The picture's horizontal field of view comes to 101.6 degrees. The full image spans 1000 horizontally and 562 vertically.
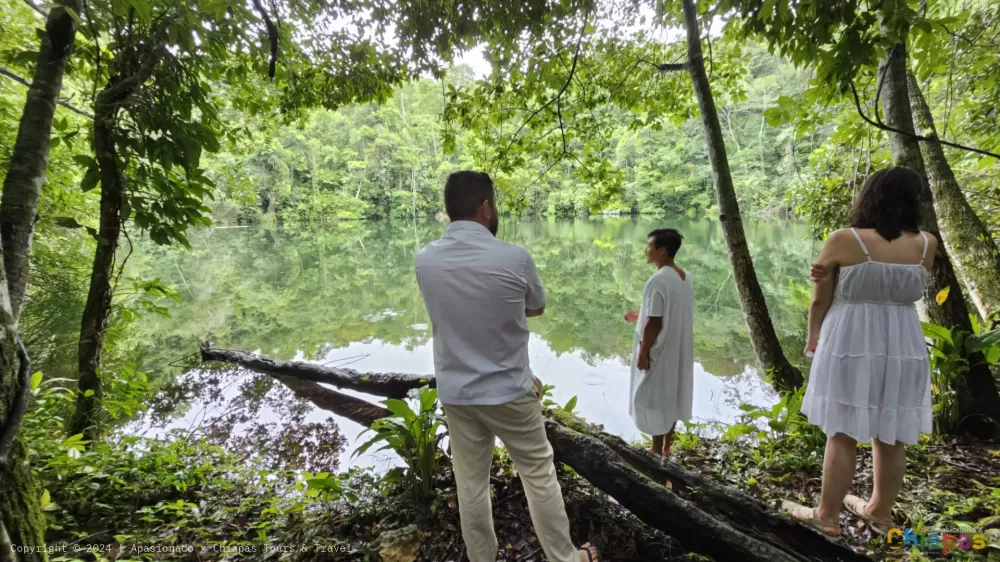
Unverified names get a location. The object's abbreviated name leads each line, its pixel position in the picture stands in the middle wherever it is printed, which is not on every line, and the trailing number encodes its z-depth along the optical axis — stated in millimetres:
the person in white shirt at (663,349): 2537
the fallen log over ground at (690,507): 1512
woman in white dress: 1661
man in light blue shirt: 1496
